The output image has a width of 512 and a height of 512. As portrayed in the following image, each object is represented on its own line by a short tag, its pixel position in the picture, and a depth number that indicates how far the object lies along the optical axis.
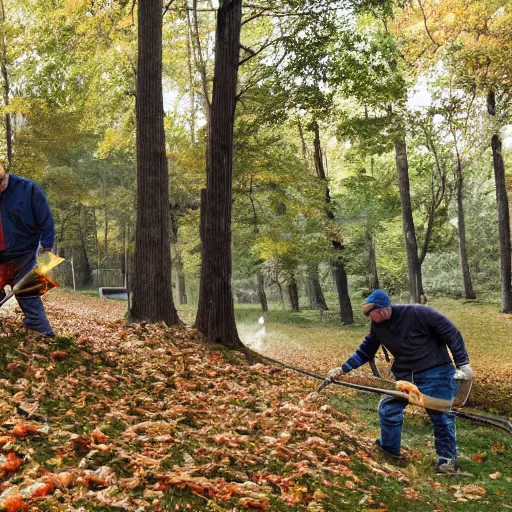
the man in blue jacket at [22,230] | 5.25
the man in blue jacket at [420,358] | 4.94
